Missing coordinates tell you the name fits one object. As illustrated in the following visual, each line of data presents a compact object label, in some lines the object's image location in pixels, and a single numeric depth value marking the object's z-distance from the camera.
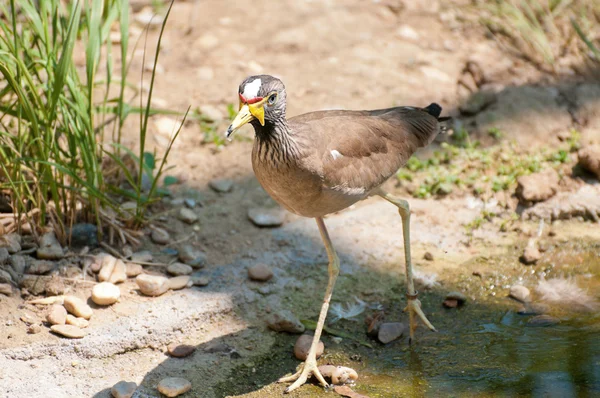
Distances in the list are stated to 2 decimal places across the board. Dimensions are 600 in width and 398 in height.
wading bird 7.59
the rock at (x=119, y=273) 8.97
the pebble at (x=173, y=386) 7.62
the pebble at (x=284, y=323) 8.68
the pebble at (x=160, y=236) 9.80
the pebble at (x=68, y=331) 8.05
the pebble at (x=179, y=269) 9.28
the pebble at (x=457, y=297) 9.27
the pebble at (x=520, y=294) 9.29
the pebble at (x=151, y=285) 8.84
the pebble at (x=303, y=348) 8.43
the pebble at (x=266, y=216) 10.33
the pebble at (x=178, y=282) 9.02
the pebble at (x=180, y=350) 8.26
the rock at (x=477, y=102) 12.53
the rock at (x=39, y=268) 8.80
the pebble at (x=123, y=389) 7.48
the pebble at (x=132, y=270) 9.17
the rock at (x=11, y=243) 8.89
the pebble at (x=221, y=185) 11.00
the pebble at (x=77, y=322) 8.24
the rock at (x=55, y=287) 8.68
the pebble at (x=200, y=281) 9.14
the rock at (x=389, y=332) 8.71
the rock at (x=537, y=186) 10.71
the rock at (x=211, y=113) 12.12
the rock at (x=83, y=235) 9.40
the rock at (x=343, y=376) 8.03
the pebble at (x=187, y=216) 10.23
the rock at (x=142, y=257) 9.37
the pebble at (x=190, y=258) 9.49
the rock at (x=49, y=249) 8.98
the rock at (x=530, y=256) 9.87
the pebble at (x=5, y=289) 8.37
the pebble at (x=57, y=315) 8.20
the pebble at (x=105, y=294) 8.55
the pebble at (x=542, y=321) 8.79
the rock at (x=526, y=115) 11.98
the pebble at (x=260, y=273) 9.34
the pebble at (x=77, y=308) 8.37
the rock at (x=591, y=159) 10.84
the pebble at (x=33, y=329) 8.09
